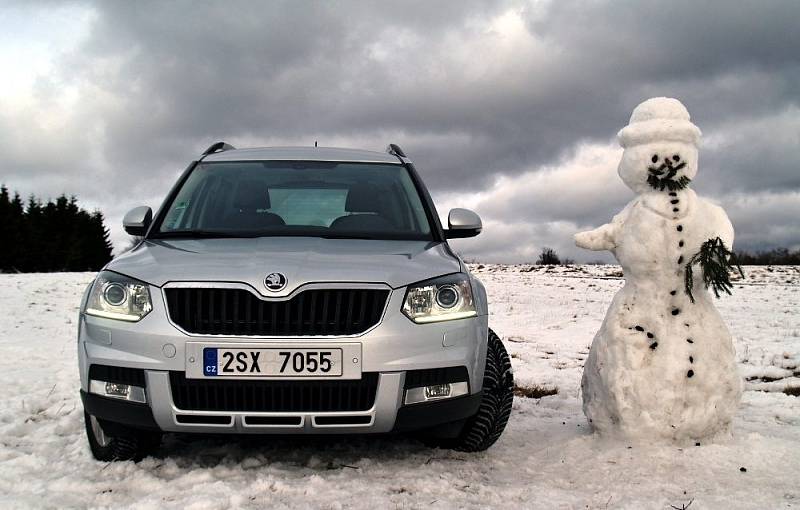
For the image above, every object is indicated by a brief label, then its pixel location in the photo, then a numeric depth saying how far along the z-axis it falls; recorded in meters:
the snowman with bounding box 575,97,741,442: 3.81
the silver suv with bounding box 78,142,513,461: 3.07
